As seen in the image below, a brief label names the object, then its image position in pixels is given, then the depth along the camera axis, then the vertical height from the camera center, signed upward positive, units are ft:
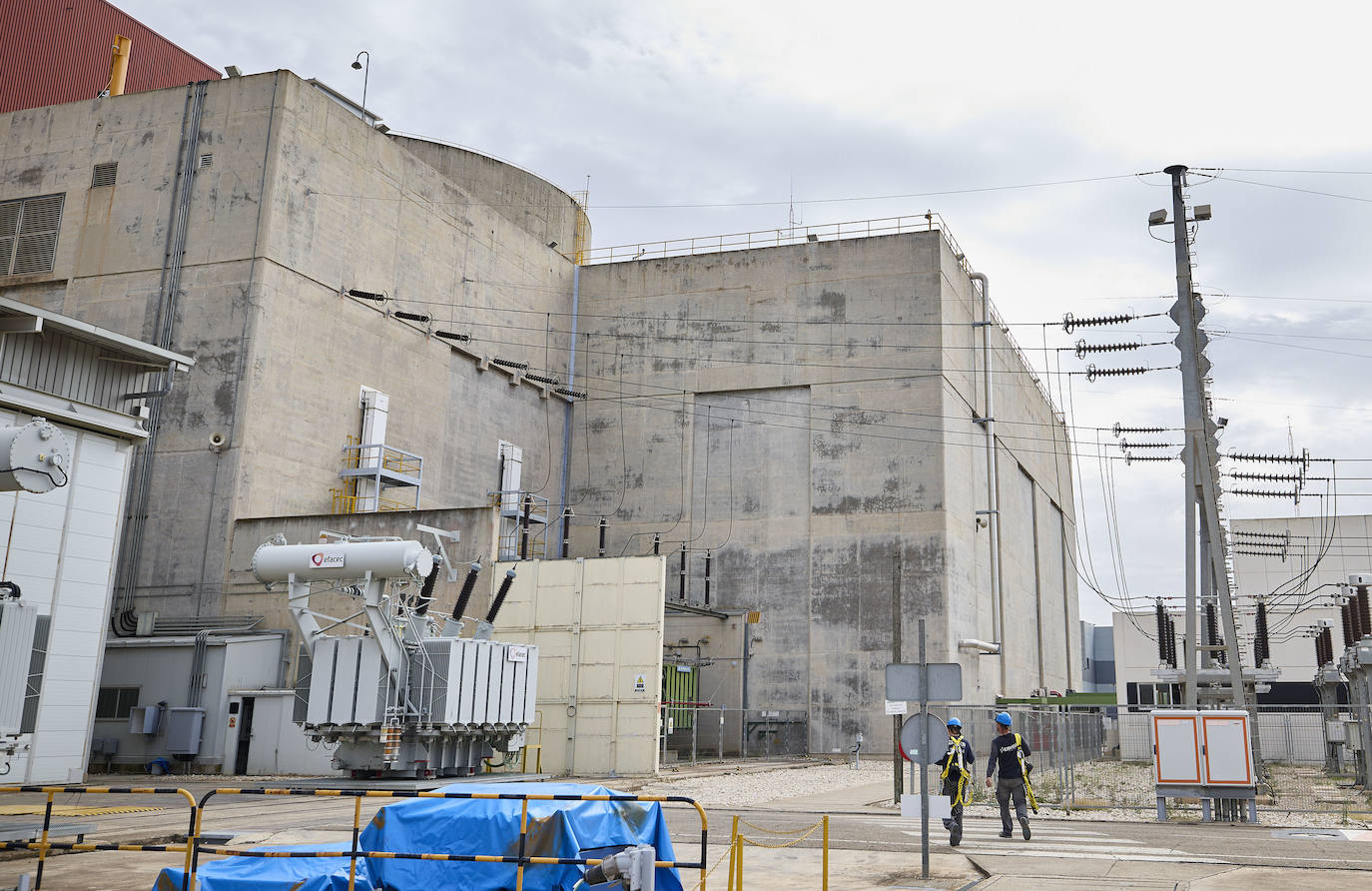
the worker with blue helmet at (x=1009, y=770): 54.49 -3.09
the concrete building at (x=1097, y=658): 324.39 +12.84
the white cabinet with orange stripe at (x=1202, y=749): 62.39 -2.12
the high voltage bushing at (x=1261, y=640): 133.49 +7.86
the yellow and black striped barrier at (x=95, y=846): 30.07 -4.40
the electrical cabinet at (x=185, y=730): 93.09 -4.20
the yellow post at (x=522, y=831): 28.04 -3.45
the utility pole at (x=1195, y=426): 84.17 +20.73
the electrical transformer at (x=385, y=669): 79.10 +0.89
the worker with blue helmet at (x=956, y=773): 51.06 -3.26
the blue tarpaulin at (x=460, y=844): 29.91 -4.00
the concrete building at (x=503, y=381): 108.58 +33.86
